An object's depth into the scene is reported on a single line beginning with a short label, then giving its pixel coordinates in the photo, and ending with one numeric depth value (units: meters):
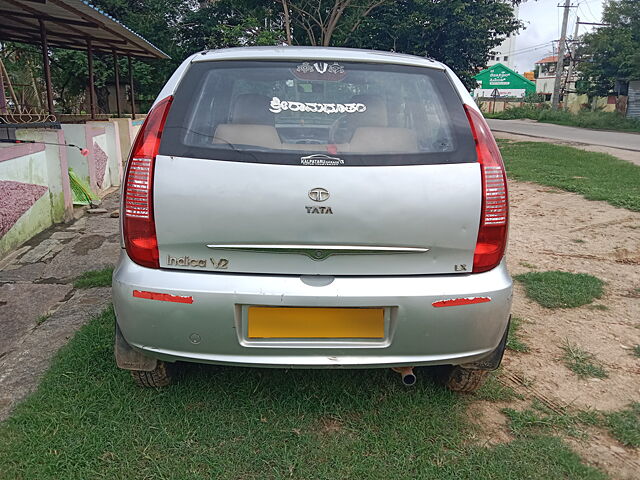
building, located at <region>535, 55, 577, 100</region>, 50.22
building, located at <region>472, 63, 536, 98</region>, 42.38
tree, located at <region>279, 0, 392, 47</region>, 17.22
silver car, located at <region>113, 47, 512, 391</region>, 1.96
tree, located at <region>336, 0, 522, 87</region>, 19.89
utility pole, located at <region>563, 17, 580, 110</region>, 40.31
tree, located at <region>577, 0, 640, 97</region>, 28.06
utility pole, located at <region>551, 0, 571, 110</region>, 31.58
